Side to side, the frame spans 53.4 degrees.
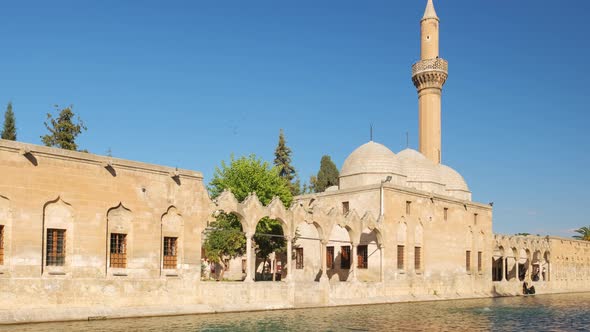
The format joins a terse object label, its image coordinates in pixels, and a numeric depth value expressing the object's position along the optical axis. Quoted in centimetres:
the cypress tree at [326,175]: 6216
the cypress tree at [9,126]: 4425
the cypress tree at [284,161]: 6219
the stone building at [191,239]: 1983
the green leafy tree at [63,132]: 4292
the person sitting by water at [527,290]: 4484
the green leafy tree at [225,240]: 3178
